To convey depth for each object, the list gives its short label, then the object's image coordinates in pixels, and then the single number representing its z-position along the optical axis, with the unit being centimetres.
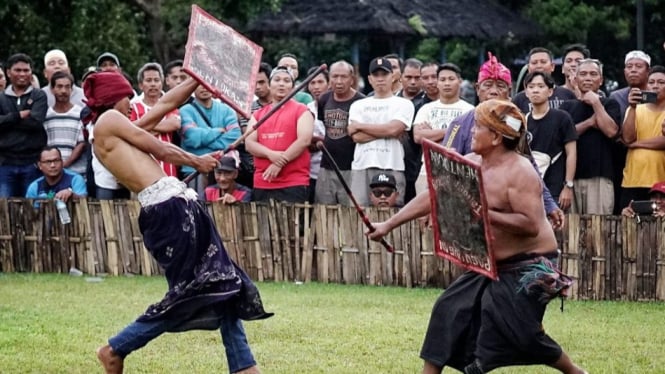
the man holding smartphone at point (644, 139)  1316
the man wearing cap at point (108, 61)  1532
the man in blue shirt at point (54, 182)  1480
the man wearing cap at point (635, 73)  1363
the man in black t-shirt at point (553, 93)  1340
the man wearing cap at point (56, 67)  1547
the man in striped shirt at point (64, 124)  1520
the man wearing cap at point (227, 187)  1432
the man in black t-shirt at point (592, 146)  1338
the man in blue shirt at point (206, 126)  1427
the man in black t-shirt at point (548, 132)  1295
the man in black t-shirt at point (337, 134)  1420
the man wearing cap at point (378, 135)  1384
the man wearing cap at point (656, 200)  1278
